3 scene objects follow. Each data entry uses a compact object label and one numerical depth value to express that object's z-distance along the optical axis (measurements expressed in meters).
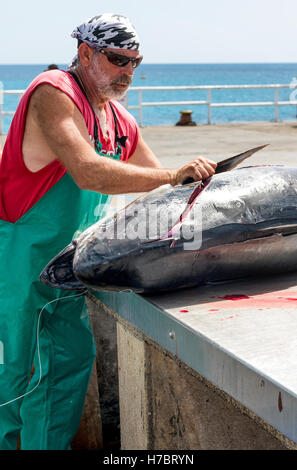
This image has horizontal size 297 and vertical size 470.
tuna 2.44
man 2.67
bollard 16.19
